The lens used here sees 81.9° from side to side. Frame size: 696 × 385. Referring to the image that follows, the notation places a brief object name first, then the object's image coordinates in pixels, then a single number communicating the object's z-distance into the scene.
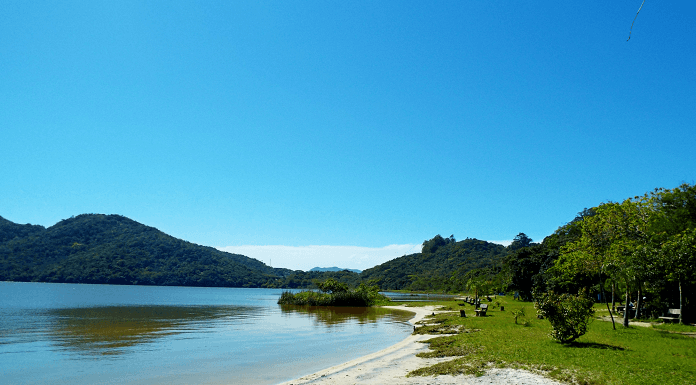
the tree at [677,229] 20.97
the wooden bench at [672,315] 25.75
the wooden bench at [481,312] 37.31
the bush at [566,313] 17.41
